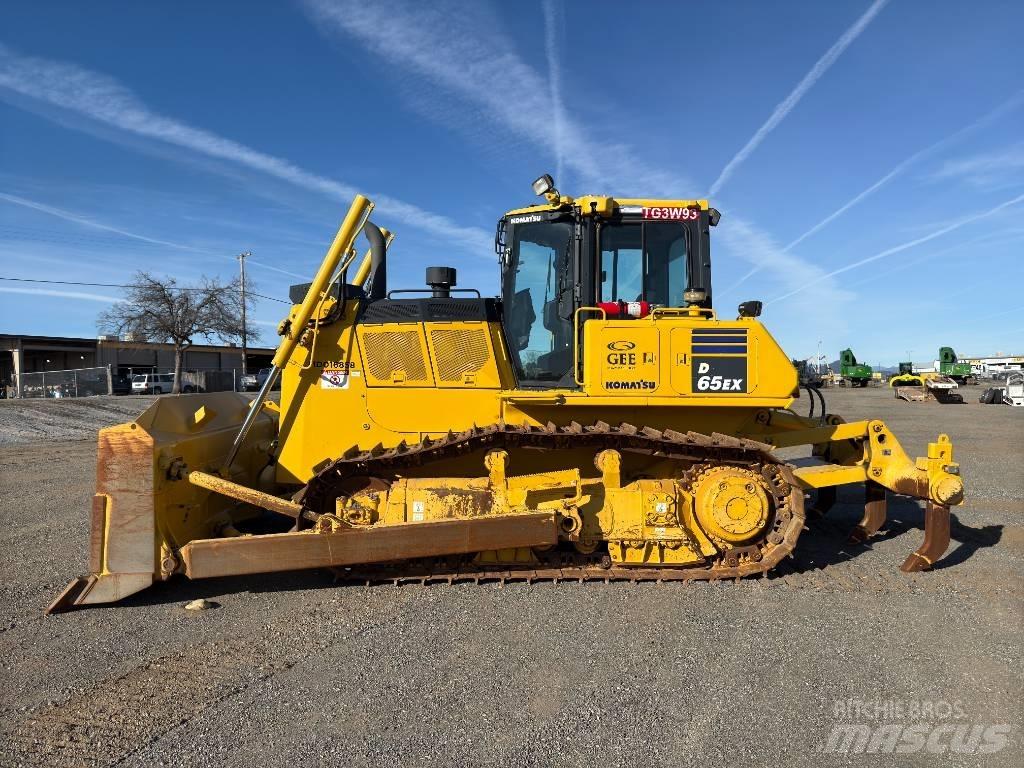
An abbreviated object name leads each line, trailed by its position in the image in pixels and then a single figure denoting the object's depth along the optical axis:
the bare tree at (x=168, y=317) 39.53
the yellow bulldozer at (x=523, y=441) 4.77
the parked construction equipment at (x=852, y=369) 58.62
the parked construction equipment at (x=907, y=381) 42.30
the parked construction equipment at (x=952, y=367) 56.09
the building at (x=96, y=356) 42.00
